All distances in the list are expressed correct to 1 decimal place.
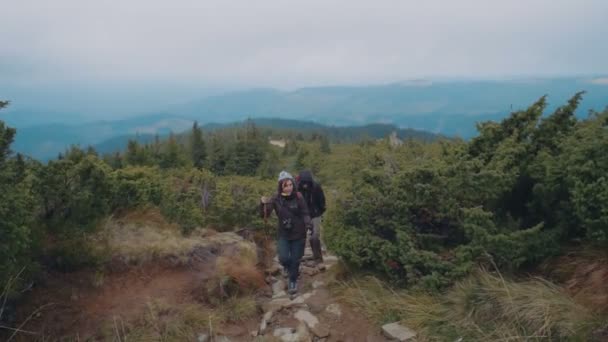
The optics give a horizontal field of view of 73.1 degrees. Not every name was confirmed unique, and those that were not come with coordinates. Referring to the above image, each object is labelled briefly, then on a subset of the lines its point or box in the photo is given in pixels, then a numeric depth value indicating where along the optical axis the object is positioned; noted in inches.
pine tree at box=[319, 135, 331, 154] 2734.0
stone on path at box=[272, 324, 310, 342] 214.5
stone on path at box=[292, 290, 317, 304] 252.4
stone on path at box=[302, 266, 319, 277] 303.0
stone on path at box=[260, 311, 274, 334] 231.0
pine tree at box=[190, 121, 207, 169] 1646.2
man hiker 296.5
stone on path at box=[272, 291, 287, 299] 269.3
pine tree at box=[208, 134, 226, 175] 1465.3
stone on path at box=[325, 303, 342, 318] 233.3
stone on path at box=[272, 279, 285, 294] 281.4
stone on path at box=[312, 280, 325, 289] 274.4
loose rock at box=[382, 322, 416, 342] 194.7
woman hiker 261.4
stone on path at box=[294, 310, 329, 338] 217.5
